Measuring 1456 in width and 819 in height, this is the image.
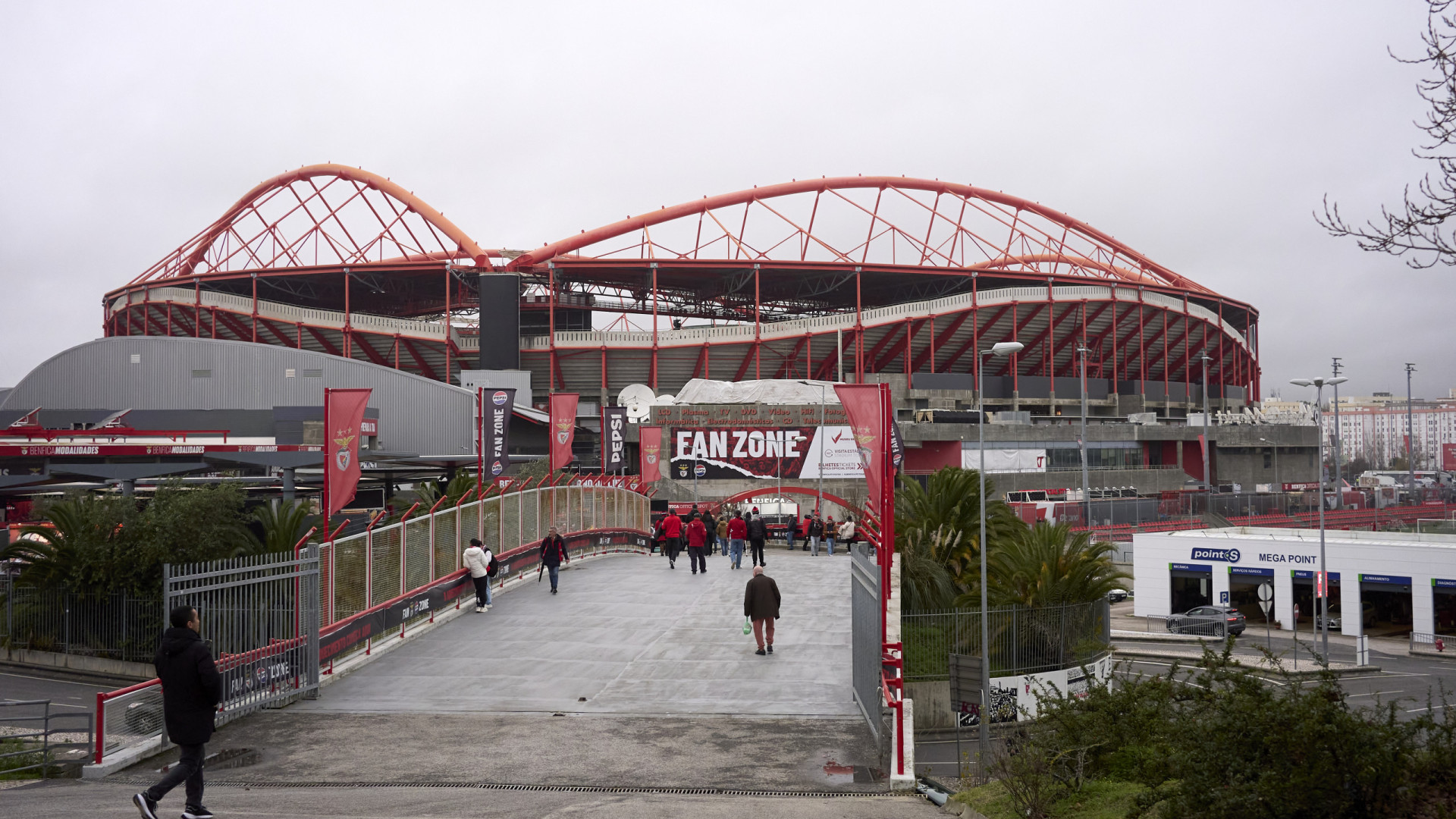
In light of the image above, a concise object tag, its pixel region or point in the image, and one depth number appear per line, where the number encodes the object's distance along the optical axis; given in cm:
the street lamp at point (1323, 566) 2759
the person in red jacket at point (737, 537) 2453
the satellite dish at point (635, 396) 6469
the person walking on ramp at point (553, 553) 1991
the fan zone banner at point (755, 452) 5094
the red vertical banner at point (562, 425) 3011
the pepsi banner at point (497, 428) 3206
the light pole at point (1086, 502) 4766
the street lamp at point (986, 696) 1521
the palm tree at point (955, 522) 2073
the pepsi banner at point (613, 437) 3906
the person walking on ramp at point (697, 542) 2297
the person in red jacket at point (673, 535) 2516
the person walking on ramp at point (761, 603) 1443
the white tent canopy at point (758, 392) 5484
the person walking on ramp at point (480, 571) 1786
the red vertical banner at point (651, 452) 4034
